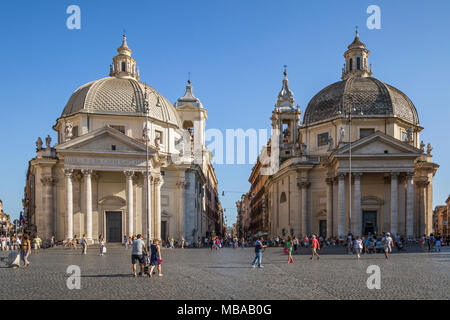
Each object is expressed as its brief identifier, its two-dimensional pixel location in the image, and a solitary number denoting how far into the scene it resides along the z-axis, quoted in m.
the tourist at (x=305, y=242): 44.00
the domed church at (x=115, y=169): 44.69
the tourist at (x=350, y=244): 35.97
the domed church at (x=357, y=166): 46.38
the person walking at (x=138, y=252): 18.92
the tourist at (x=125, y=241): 42.56
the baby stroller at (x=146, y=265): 18.95
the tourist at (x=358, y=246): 29.15
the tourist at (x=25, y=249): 23.36
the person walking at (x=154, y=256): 18.69
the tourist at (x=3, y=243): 48.69
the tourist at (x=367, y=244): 35.47
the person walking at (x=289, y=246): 26.48
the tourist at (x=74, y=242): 41.92
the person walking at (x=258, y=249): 23.16
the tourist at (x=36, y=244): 40.92
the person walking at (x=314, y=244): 28.60
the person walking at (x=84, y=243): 34.76
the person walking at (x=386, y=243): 29.33
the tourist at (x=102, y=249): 33.25
